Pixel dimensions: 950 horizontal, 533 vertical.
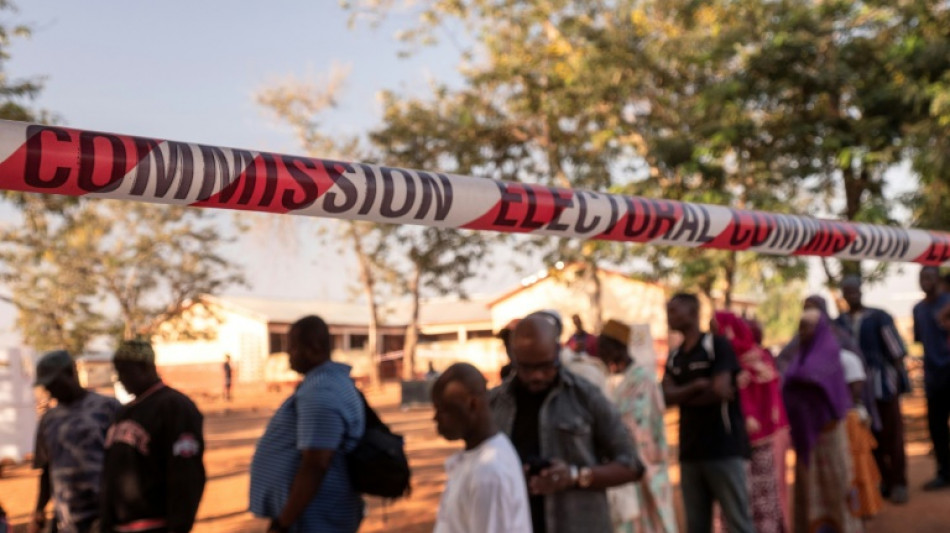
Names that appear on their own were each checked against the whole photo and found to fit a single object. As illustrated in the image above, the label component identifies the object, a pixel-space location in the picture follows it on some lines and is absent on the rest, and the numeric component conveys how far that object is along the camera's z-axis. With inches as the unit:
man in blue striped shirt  144.0
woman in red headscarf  256.1
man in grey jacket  132.0
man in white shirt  111.1
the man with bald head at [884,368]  346.9
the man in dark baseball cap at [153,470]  159.2
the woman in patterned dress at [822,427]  271.6
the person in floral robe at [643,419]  239.5
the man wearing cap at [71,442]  175.5
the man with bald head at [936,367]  338.3
